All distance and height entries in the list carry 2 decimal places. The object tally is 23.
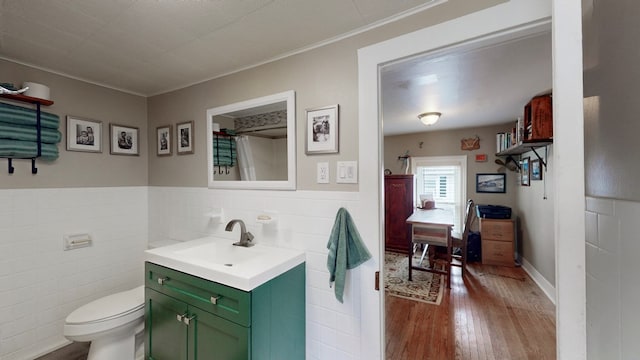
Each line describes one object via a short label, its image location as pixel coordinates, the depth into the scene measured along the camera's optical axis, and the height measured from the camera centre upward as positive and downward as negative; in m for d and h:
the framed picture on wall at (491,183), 4.11 -0.07
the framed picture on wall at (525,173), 3.45 +0.09
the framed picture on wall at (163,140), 2.26 +0.40
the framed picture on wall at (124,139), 2.21 +0.41
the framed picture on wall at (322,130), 1.44 +0.32
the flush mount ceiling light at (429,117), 3.22 +0.87
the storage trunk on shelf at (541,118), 2.07 +0.55
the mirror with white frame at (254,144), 1.64 +0.29
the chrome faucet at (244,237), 1.72 -0.41
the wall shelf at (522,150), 2.30 +0.41
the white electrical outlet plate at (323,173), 1.48 +0.05
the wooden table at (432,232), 3.02 -0.70
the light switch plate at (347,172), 1.38 +0.05
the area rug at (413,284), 2.79 -1.37
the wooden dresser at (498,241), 3.63 -0.98
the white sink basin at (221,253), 1.63 -0.52
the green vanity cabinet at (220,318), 1.19 -0.78
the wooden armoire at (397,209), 4.21 -0.53
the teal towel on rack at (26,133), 1.60 +0.36
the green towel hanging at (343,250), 1.33 -0.40
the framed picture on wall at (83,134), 1.95 +0.41
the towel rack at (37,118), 1.65 +0.47
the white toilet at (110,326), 1.44 -0.92
